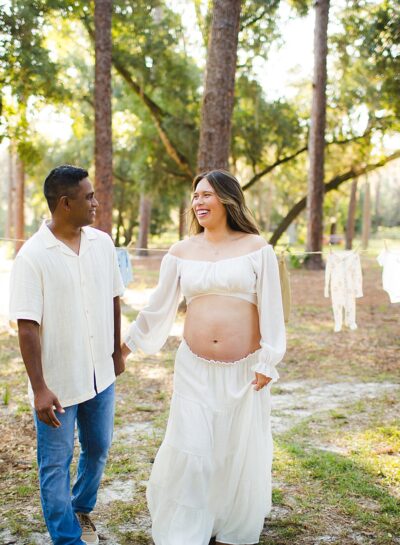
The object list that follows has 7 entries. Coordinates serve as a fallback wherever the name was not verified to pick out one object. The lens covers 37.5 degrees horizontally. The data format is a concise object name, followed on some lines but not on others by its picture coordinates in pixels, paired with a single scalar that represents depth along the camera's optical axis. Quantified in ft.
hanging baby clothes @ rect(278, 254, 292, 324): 21.76
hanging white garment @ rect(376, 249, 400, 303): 22.52
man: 9.55
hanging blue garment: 31.53
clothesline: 22.65
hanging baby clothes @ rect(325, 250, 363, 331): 24.62
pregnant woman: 11.06
